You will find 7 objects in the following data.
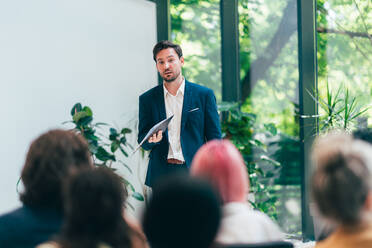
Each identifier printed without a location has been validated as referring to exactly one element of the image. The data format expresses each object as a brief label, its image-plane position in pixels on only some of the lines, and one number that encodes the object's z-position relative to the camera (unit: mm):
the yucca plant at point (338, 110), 7360
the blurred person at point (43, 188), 4952
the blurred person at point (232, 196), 4722
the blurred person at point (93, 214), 4056
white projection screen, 7135
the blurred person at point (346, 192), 4183
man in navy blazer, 7072
